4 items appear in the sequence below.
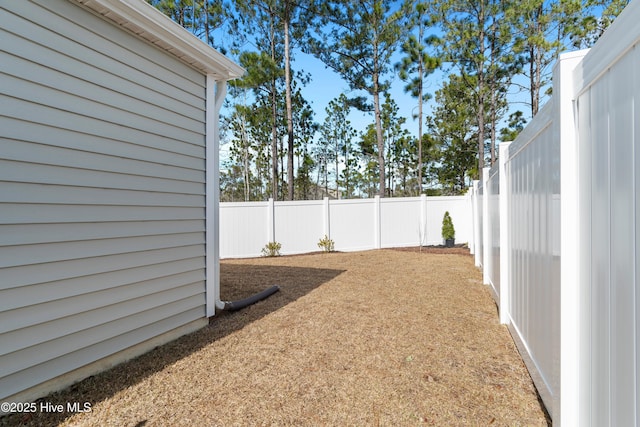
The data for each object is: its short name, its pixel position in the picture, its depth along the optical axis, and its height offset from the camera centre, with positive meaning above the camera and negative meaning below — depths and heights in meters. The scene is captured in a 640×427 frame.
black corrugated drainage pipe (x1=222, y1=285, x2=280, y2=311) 3.99 -1.03
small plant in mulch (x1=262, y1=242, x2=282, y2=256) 9.30 -0.87
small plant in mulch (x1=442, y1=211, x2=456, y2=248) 10.59 -0.44
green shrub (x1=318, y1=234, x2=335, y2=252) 9.80 -0.77
